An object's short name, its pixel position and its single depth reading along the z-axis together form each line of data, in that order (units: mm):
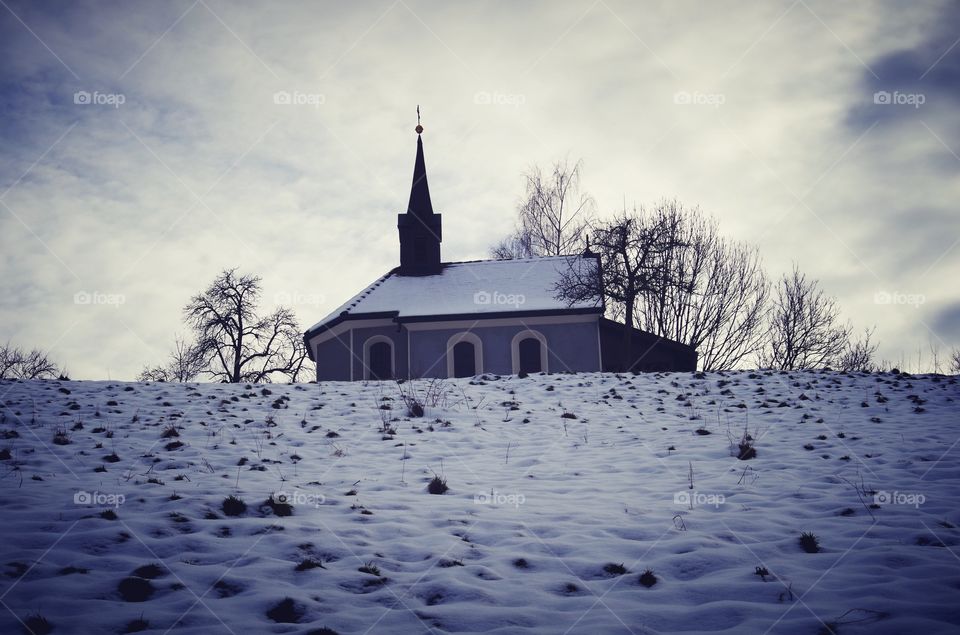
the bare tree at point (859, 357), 29375
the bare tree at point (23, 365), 34344
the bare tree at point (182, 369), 30472
